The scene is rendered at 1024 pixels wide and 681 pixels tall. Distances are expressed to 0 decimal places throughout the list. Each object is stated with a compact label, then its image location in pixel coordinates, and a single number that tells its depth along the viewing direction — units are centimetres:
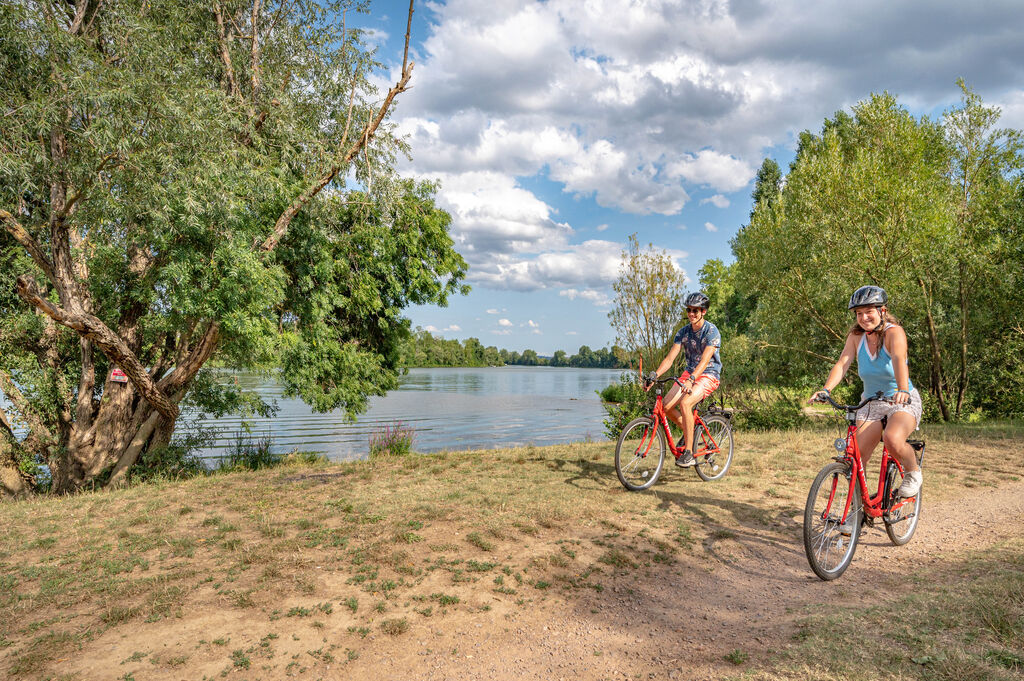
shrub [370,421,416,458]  1407
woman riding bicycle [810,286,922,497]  466
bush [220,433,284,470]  1333
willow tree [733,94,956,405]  1394
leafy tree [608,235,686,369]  1321
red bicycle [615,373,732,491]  723
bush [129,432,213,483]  1240
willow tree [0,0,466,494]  909
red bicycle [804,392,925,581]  452
